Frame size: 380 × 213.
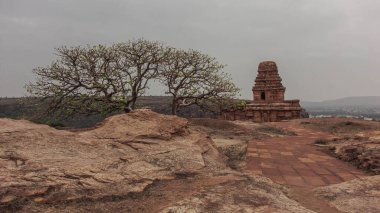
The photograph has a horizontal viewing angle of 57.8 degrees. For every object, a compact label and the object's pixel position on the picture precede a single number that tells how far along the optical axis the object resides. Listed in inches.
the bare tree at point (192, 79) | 801.6
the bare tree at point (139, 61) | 783.7
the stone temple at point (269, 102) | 1290.6
